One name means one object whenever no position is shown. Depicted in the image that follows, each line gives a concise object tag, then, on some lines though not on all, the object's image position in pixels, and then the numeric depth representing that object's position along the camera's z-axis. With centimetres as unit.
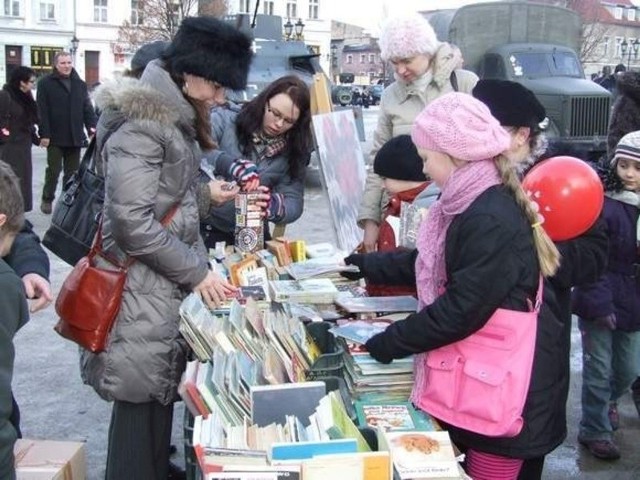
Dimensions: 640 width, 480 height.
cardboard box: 254
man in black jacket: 981
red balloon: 260
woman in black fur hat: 252
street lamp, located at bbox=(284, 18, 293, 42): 2439
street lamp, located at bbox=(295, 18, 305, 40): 2146
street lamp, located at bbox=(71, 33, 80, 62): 4284
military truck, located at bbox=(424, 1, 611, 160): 1416
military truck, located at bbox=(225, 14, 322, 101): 1307
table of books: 187
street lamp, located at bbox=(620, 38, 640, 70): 4452
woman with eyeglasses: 365
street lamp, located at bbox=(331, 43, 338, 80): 5709
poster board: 386
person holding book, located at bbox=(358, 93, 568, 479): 217
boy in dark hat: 315
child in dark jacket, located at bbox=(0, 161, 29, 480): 196
